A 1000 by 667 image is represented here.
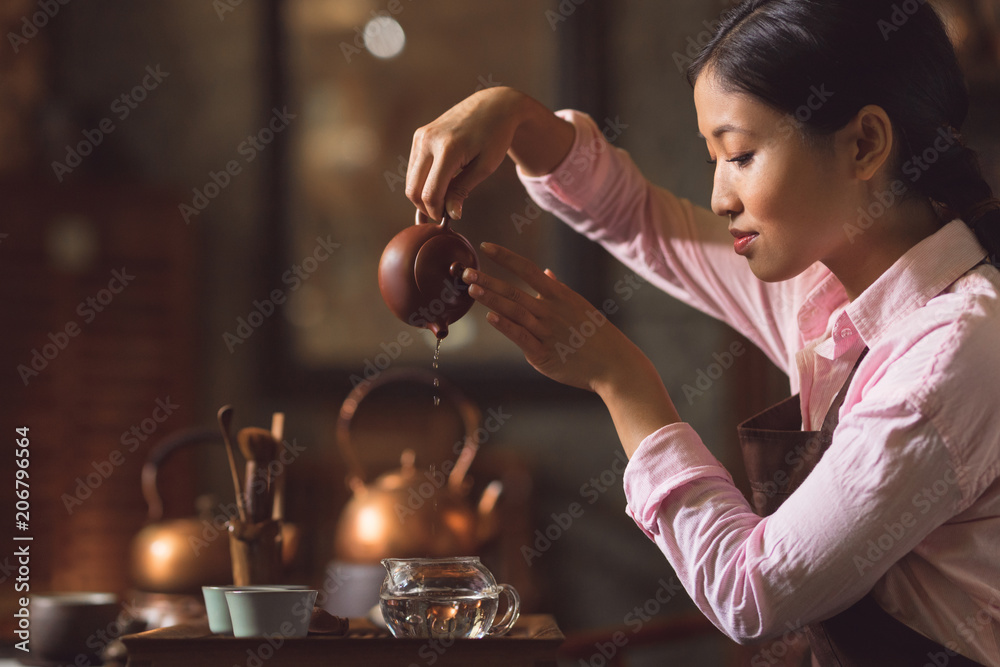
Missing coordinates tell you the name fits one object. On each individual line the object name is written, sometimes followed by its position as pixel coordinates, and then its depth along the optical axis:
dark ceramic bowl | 2.39
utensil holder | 2.25
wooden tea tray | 2.02
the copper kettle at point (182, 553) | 2.69
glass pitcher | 2.07
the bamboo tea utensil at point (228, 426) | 2.26
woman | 1.94
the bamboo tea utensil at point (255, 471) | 2.26
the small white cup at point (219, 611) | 2.12
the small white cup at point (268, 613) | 2.06
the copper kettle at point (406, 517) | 2.83
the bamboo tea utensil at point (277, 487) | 2.30
